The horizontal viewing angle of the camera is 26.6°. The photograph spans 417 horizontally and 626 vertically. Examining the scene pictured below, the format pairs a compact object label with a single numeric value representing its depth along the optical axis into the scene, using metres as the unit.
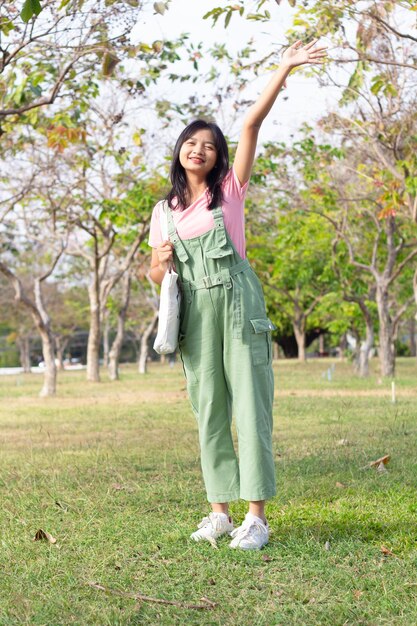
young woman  4.02
